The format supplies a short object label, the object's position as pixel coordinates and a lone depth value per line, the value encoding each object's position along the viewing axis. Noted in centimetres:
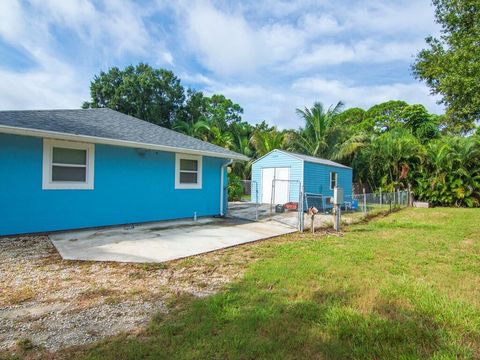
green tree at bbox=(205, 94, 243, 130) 3406
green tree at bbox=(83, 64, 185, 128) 2784
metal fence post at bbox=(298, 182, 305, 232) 769
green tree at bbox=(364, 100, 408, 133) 3541
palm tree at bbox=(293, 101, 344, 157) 2077
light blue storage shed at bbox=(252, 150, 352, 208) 1356
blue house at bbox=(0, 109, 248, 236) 599
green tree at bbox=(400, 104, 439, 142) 2444
